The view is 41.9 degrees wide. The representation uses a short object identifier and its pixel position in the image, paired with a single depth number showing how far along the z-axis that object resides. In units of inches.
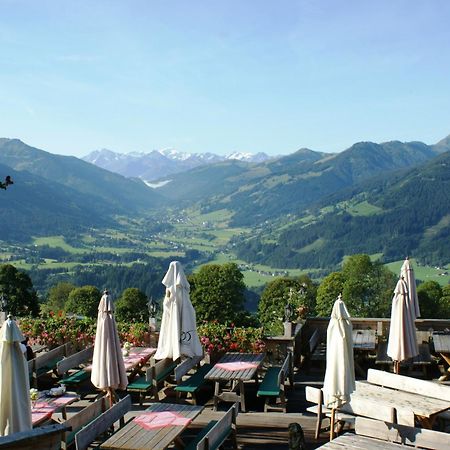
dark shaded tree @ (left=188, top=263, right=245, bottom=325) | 2338.8
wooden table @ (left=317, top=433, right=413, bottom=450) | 306.3
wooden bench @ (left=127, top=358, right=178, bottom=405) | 509.8
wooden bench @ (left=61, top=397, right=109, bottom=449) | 375.0
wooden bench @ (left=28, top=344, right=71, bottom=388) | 561.9
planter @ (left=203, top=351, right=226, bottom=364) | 626.3
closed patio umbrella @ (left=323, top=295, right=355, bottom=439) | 413.4
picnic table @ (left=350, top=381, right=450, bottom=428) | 370.8
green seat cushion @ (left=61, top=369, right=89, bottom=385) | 534.3
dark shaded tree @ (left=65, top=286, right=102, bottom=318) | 2805.1
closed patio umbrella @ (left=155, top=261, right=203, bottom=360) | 557.9
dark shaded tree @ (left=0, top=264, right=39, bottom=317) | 2146.9
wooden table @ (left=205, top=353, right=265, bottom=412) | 490.0
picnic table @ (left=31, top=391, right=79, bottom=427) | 408.5
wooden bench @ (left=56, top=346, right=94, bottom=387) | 537.6
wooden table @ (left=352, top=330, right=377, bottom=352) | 592.1
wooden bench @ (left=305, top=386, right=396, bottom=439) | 370.3
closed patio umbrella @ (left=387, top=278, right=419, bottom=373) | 545.6
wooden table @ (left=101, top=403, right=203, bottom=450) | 344.2
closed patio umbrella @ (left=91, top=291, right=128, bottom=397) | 476.1
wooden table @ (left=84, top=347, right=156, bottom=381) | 557.0
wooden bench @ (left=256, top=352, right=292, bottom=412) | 475.6
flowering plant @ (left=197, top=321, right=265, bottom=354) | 614.2
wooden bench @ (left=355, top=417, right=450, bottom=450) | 328.2
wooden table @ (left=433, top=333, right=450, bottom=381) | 553.8
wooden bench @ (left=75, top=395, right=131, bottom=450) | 344.5
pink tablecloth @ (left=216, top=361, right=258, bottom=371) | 516.5
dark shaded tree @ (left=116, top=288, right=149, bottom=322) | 2714.1
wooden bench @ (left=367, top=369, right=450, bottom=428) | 403.2
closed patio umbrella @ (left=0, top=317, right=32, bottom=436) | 343.0
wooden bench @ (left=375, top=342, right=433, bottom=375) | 573.6
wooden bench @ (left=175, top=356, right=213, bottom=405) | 493.6
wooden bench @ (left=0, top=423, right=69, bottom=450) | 164.1
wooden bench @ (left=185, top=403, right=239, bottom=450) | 345.1
